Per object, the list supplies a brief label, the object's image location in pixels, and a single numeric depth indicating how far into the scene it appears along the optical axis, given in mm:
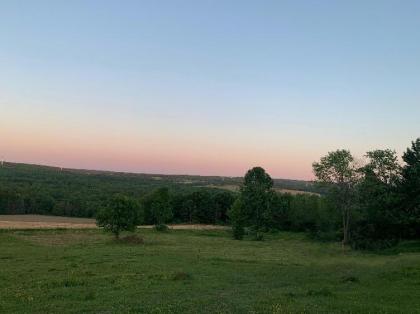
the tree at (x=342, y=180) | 72688
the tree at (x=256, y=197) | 94062
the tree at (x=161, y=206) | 104000
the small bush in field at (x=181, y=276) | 25066
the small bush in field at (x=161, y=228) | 92000
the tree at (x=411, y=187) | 60781
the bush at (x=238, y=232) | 85312
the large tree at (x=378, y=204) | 64375
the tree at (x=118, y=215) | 66750
